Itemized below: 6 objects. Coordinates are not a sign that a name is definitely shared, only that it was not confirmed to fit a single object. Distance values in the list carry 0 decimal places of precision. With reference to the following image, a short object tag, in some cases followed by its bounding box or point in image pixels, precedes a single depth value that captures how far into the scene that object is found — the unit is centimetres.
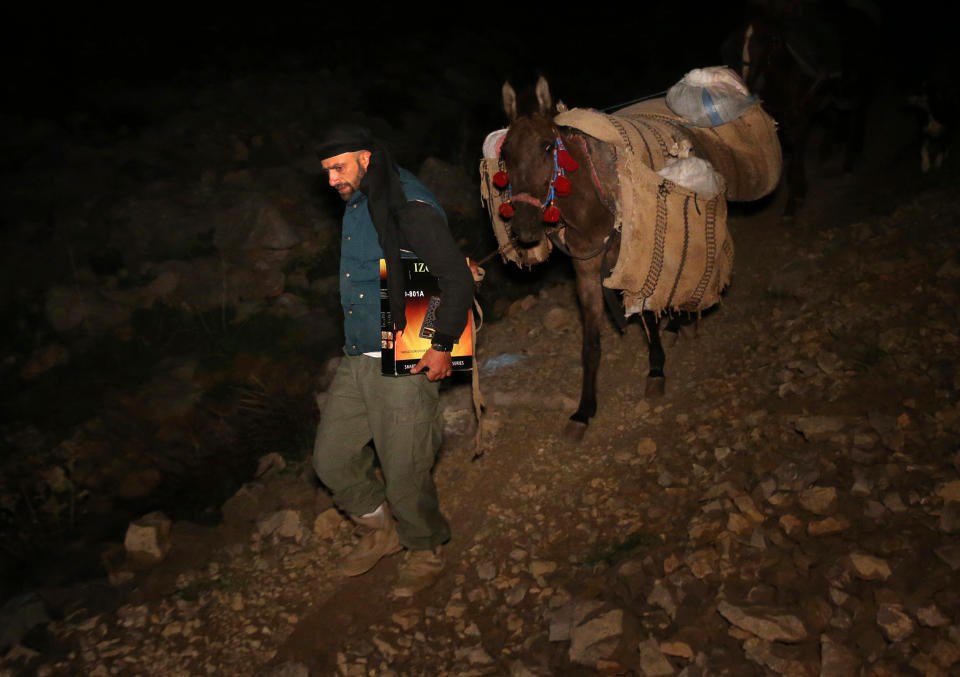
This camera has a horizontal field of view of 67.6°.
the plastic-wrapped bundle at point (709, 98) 535
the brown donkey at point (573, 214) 409
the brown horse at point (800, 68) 720
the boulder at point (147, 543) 452
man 313
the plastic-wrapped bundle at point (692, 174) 454
